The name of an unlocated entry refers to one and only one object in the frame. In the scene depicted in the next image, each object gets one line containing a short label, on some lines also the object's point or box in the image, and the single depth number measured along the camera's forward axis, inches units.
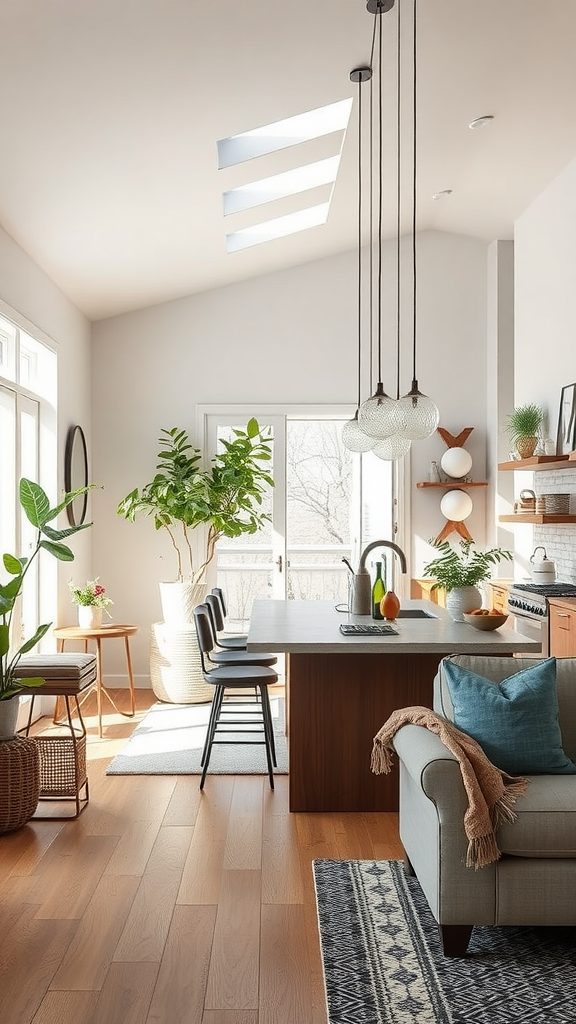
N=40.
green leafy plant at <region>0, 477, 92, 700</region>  154.9
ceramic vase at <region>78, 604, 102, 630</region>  241.3
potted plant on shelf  241.6
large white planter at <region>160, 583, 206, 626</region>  264.2
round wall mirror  257.3
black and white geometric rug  94.5
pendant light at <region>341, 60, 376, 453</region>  174.6
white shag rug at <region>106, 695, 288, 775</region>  188.4
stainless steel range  210.8
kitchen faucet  187.6
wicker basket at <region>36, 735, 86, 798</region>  167.2
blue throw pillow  115.8
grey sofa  103.6
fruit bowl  162.4
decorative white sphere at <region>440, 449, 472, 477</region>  283.6
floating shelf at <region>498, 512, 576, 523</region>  220.5
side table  234.1
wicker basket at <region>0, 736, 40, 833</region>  150.0
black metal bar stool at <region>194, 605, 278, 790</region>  175.5
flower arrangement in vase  239.9
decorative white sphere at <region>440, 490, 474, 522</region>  283.3
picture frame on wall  223.3
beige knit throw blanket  101.6
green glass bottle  180.7
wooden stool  167.0
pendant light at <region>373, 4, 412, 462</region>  167.5
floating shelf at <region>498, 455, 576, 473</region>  218.7
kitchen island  161.2
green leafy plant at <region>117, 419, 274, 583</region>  265.9
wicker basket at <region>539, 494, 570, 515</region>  227.5
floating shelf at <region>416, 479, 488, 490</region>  285.4
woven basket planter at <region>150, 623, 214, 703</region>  259.3
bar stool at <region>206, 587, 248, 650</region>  210.2
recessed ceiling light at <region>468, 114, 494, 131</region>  202.1
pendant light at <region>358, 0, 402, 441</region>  150.6
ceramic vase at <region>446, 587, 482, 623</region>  173.2
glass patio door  292.0
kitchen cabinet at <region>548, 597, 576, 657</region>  194.2
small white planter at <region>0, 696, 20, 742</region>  155.9
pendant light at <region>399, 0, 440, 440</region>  149.6
